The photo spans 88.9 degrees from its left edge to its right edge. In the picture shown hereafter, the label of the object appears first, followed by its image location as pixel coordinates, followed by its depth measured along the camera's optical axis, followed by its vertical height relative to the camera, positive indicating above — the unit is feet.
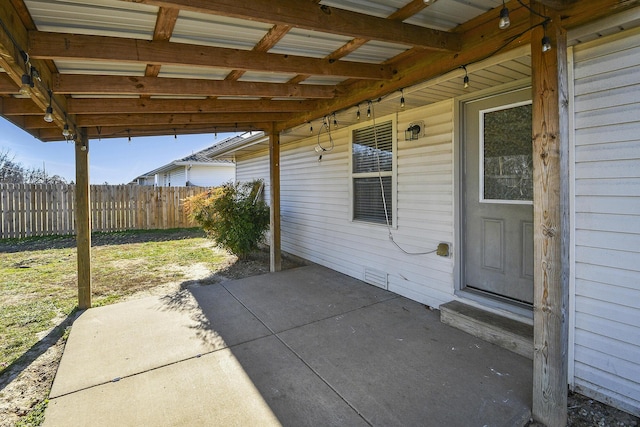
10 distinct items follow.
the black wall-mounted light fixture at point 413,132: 13.57 +3.12
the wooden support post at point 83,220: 13.98 -0.49
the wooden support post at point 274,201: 18.98 +0.37
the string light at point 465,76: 9.41 +3.85
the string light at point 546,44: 6.53 +3.24
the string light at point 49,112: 8.99 +2.75
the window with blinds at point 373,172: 15.65 +1.73
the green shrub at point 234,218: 21.89 -0.76
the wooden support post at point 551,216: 6.56 -0.22
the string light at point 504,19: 6.08 +3.52
